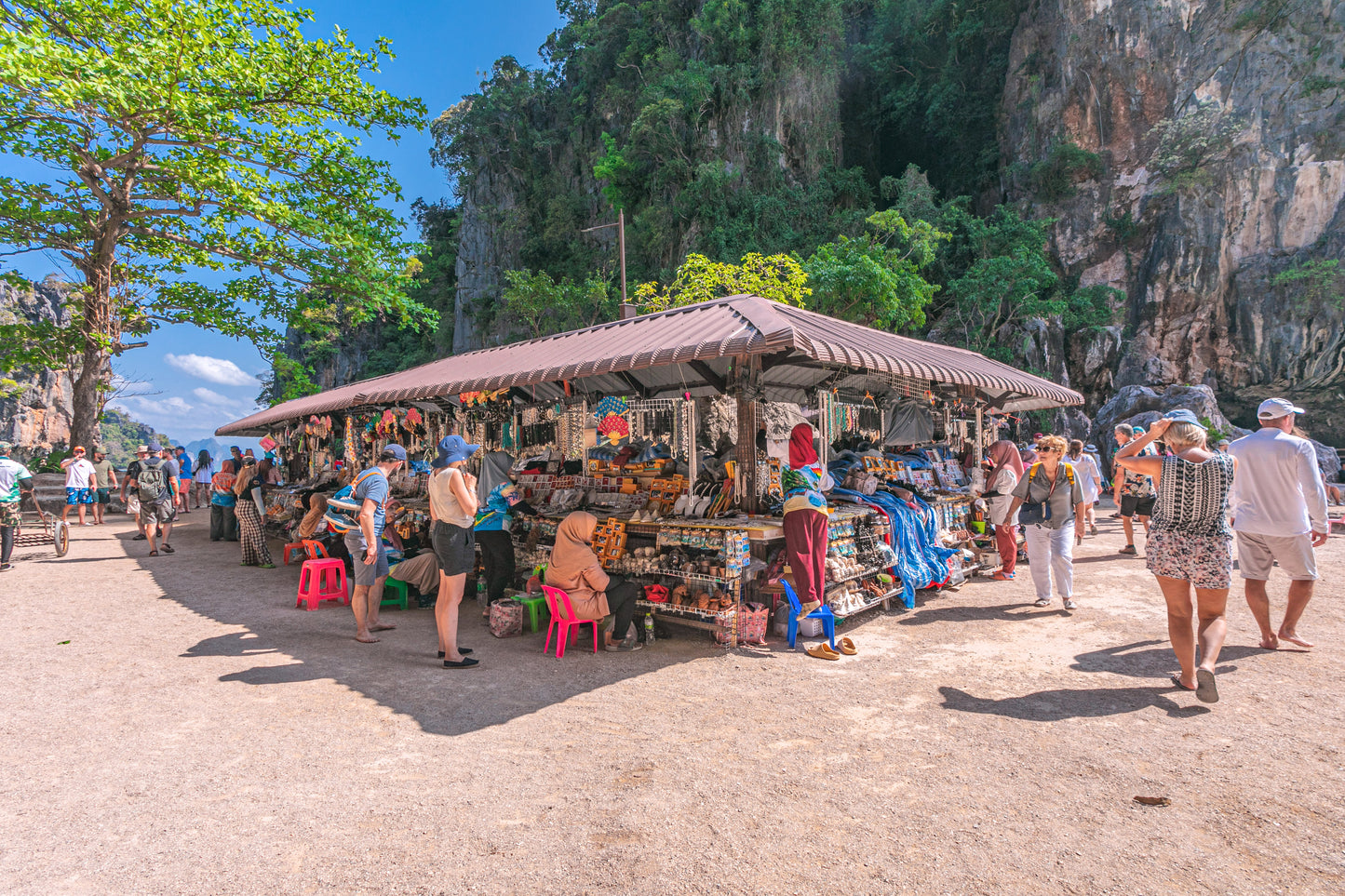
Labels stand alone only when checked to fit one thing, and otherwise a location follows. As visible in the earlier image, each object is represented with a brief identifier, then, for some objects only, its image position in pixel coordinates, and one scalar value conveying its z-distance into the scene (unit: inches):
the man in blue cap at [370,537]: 227.6
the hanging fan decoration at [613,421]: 276.4
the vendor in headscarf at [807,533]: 218.8
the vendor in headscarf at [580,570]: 208.8
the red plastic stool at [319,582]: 295.4
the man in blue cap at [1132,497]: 356.8
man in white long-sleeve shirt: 189.3
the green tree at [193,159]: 502.3
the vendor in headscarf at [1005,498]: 325.7
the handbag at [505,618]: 242.7
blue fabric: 278.7
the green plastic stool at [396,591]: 299.1
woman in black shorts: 200.7
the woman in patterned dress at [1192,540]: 160.2
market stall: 227.1
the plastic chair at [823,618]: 215.5
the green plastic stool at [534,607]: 247.6
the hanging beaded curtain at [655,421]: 269.9
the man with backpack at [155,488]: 431.2
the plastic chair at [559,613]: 213.2
